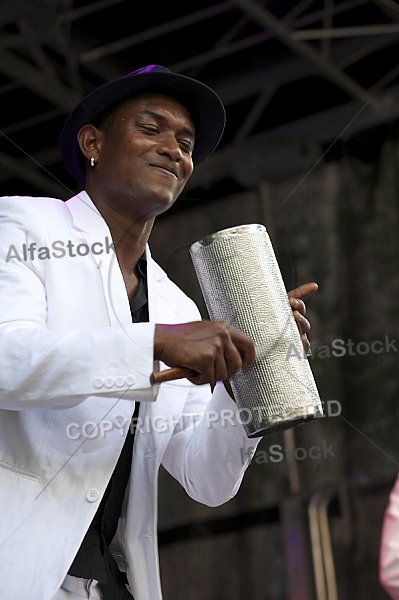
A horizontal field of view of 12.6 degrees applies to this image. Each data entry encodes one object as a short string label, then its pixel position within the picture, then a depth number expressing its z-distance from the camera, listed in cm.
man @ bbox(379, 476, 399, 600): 327
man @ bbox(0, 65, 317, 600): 277
